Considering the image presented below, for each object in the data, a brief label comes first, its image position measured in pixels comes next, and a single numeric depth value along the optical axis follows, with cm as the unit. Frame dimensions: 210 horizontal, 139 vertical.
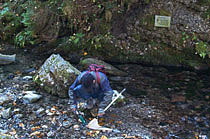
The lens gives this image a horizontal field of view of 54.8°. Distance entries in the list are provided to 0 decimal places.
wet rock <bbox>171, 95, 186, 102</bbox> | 592
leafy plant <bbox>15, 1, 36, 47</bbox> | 948
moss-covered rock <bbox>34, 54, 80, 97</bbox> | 568
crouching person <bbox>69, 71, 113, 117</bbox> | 438
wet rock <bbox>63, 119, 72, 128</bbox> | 452
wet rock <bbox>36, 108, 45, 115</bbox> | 493
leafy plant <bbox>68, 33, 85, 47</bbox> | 936
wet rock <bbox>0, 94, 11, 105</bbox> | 528
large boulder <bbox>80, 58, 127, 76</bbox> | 757
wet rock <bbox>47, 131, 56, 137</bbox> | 418
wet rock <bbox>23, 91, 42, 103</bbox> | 539
